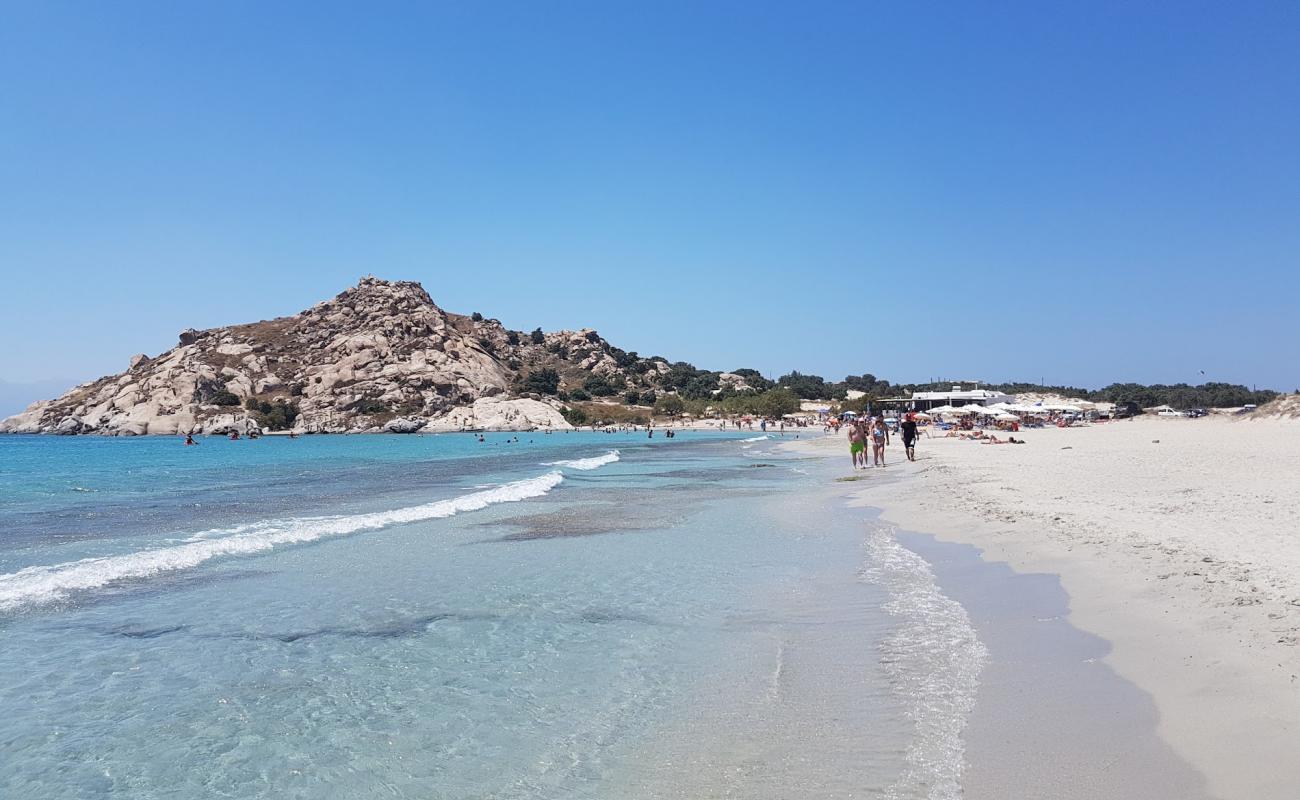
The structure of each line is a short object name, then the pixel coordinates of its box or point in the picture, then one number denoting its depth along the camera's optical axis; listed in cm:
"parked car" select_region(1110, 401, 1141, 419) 8909
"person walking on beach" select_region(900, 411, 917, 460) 3641
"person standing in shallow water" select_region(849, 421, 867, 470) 3459
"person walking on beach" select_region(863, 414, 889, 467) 3588
